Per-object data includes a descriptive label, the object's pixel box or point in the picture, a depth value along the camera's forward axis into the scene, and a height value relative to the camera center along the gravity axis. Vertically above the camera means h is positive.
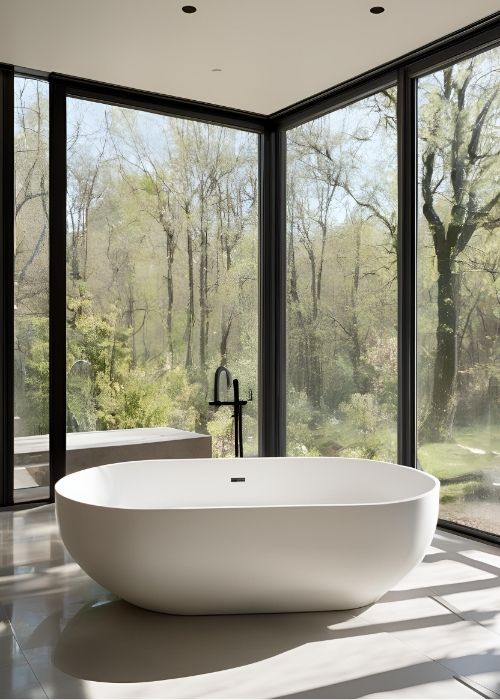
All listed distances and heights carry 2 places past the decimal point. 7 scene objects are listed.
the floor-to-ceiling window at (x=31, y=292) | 4.79 +0.44
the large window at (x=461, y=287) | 4.07 +0.40
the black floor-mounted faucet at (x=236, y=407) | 4.96 -0.33
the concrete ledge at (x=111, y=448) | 4.84 -0.60
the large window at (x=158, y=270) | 5.02 +0.64
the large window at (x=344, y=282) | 4.86 +0.53
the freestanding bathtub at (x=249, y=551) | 2.85 -0.75
